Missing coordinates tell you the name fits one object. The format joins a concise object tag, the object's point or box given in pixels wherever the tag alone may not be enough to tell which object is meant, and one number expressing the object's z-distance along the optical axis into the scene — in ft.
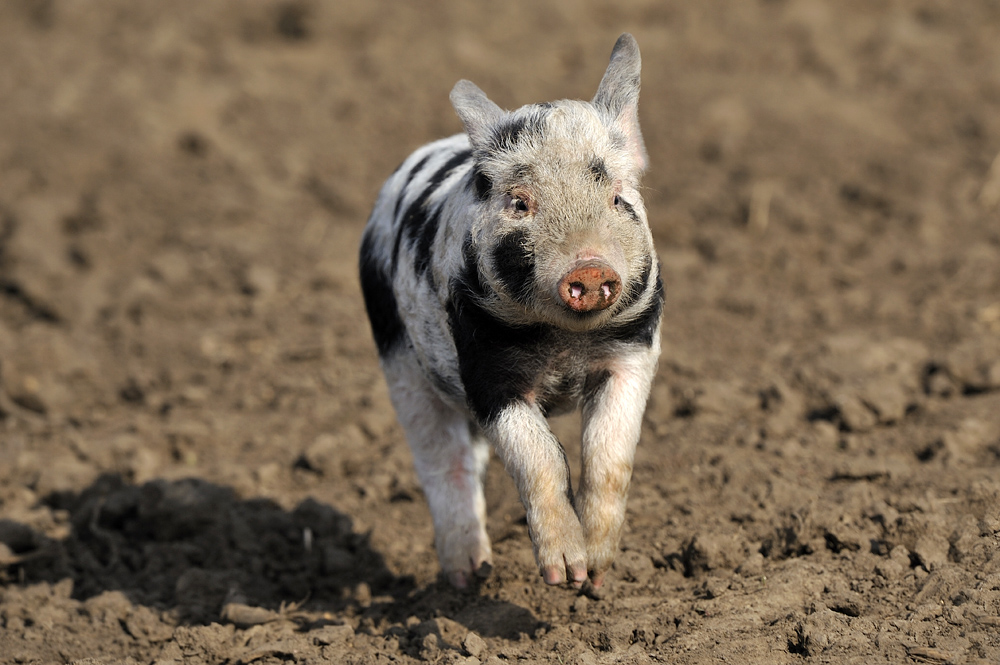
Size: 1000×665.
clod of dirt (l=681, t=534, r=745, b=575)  33.86
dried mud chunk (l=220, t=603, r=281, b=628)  34.24
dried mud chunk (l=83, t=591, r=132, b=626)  35.73
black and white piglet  27.55
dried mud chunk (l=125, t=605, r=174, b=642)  34.63
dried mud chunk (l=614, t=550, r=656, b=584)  34.40
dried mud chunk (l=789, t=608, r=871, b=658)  27.43
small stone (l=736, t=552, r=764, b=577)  33.04
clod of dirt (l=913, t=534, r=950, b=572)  31.30
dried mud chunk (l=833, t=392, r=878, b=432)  44.42
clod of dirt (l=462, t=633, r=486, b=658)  29.66
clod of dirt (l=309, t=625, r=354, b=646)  31.76
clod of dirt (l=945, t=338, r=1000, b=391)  45.78
